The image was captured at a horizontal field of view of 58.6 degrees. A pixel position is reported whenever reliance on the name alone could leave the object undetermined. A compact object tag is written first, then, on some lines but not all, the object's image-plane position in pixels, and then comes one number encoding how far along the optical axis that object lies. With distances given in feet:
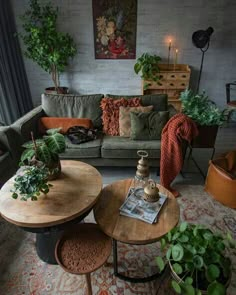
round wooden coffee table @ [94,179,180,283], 3.61
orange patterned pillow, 8.02
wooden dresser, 11.35
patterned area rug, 4.23
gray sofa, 7.16
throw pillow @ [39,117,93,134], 7.89
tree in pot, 10.32
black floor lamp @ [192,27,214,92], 10.77
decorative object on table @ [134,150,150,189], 4.23
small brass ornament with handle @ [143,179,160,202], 4.17
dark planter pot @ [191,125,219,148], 6.76
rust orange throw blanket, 6.38
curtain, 10.14
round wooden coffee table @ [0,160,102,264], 3.77
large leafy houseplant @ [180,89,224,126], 6.58
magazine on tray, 3.99
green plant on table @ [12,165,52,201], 3.79
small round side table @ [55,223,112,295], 3.48
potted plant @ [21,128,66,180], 4.31
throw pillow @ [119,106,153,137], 7.76
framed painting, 11.26
